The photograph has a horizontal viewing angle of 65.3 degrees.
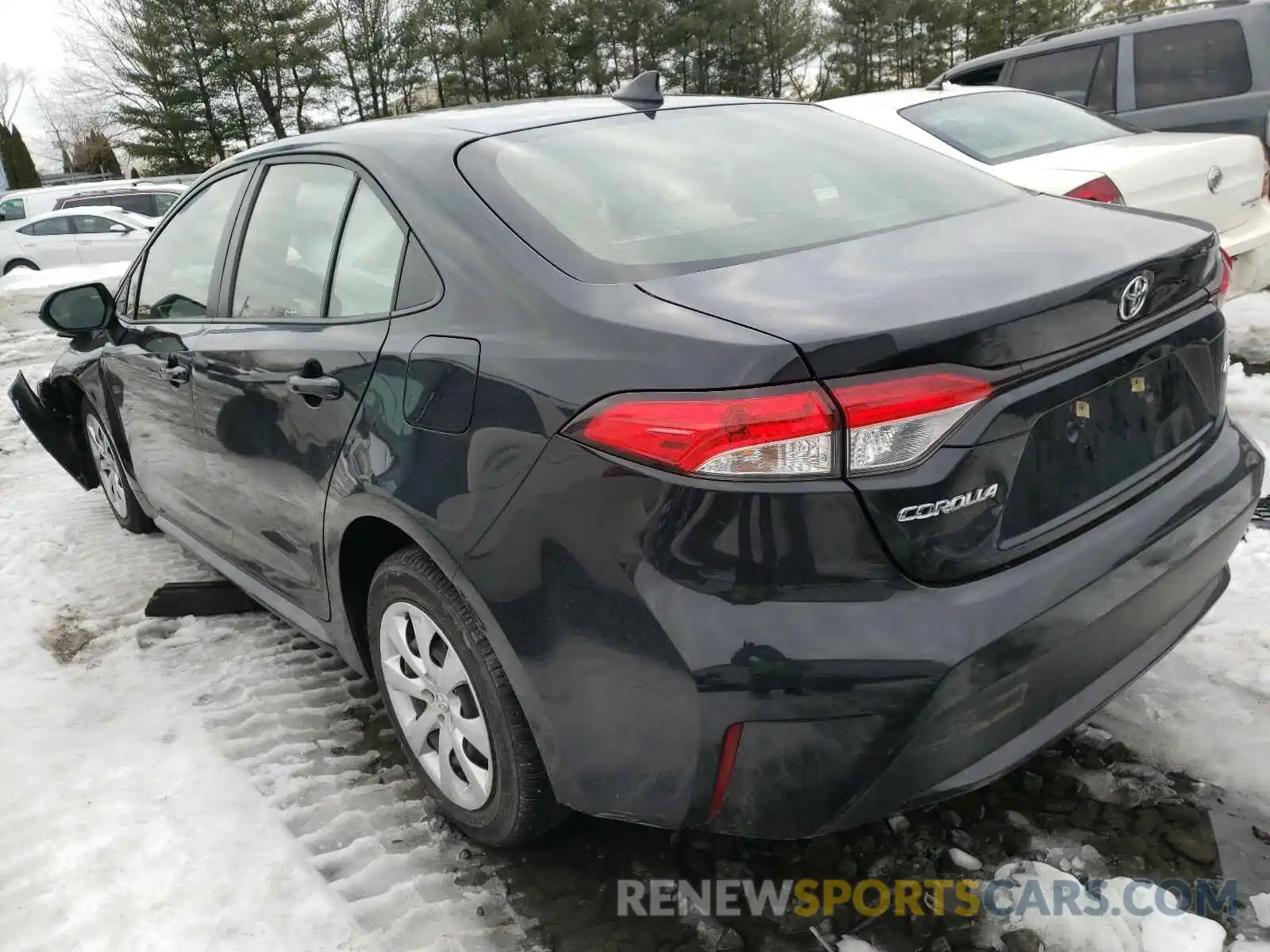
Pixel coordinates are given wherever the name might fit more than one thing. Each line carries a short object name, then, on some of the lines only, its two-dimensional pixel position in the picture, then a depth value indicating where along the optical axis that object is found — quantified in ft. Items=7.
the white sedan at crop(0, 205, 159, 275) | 53.72
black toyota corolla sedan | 5.33
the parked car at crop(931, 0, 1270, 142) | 22.68
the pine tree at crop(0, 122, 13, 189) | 146.41
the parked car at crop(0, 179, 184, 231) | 61.00
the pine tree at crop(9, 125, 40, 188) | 147.02
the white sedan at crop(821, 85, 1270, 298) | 15.48
